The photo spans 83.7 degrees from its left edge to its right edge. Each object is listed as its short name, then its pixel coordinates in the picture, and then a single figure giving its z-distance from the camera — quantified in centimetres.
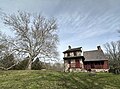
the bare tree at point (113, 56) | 3205
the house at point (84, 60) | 2094
